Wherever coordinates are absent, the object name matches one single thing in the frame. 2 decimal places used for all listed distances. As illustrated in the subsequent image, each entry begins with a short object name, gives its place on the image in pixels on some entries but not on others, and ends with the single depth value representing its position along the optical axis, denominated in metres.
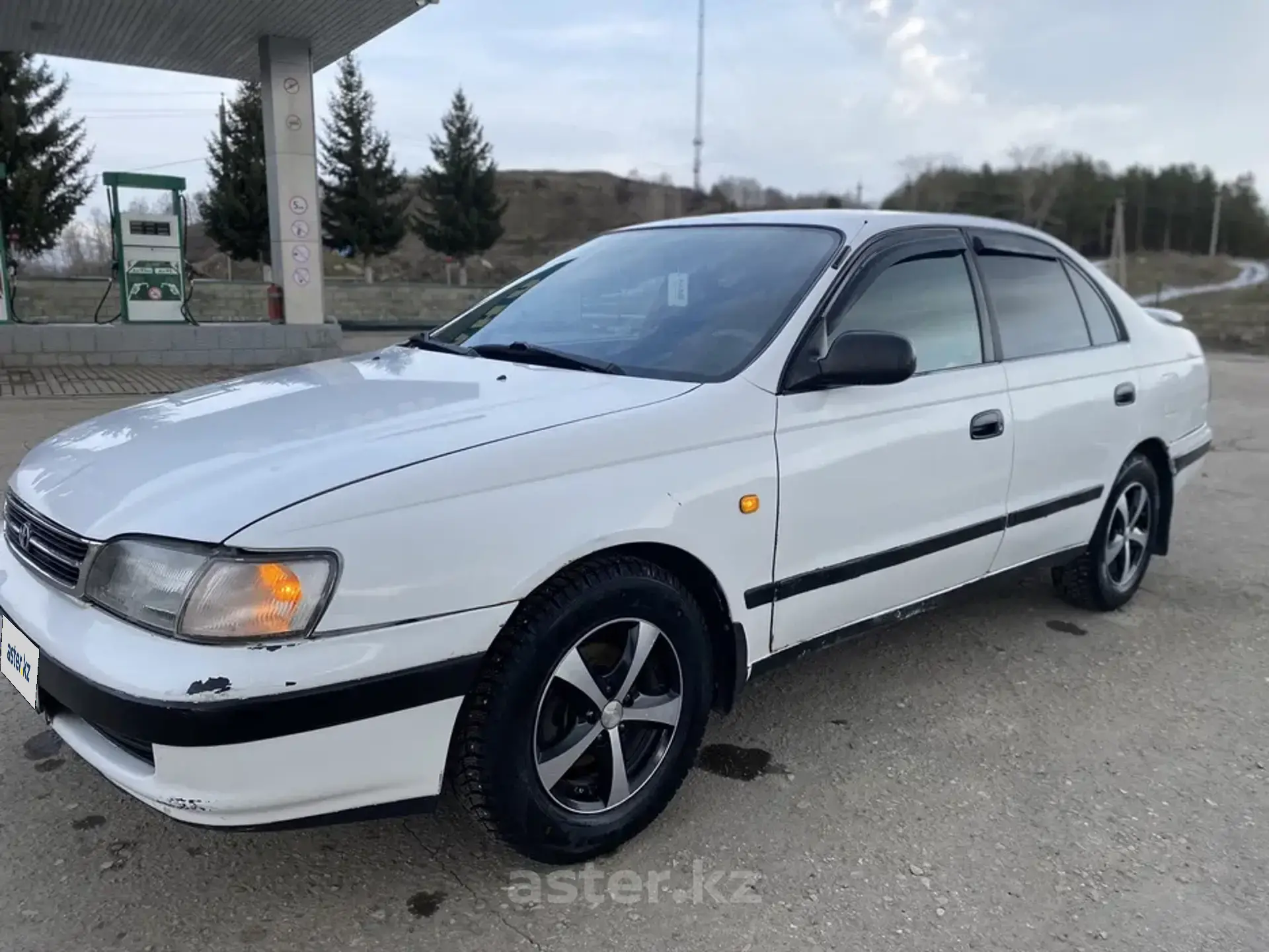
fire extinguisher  13.29
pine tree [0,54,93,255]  29.03
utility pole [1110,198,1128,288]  35.84
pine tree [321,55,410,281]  39.53
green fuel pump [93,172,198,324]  12.81
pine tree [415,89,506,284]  44.78
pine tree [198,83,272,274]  33.44
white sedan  1.97
